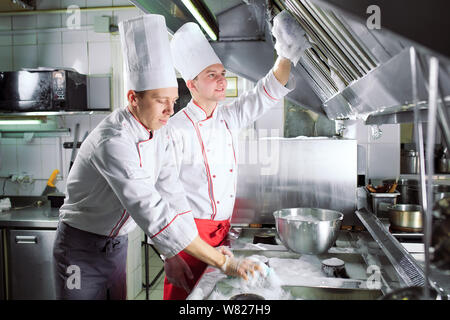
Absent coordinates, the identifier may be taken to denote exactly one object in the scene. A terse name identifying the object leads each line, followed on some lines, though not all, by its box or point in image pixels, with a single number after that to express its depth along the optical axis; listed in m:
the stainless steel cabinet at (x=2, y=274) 2.47
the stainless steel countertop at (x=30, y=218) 2.42
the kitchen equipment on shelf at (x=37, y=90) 2.71
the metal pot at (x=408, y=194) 2.15
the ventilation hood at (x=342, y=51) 0.45
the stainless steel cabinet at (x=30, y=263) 2.44
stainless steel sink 1.11
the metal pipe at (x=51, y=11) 2.99
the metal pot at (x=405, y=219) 1.51
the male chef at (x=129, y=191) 1.17
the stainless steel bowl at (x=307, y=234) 1.37
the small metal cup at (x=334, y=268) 1.26
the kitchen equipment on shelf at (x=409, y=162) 3.23
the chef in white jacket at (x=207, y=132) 1.72
